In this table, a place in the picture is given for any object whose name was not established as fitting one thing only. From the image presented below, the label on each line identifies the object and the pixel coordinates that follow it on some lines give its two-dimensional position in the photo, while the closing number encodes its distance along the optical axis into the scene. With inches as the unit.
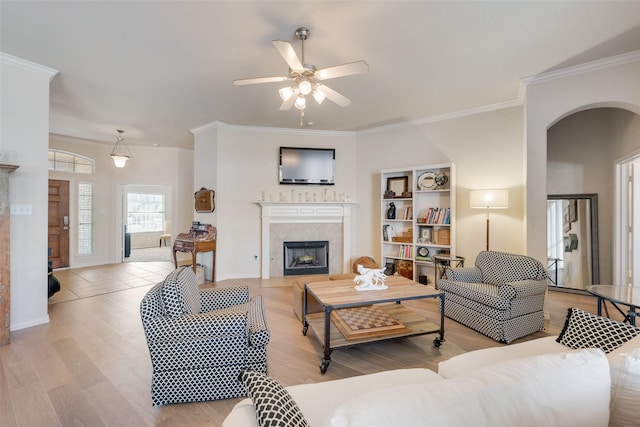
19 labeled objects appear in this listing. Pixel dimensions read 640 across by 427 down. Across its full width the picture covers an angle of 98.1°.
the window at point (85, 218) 242.1
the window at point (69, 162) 226.9
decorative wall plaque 194.2
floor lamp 146.9
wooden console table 183.7
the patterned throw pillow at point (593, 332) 56.4
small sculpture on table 105.9
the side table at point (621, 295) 82.4
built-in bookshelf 173.8
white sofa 29.4
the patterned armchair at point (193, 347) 70.5
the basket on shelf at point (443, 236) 171.6
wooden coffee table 90.2
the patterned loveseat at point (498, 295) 105.2
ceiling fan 82.9
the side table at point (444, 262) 161.2
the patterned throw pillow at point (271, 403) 31.2
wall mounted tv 207.5
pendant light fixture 215.8
